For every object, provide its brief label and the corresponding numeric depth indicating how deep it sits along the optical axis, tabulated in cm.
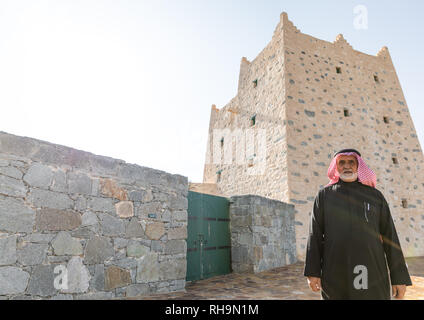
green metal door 536
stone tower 914
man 204
